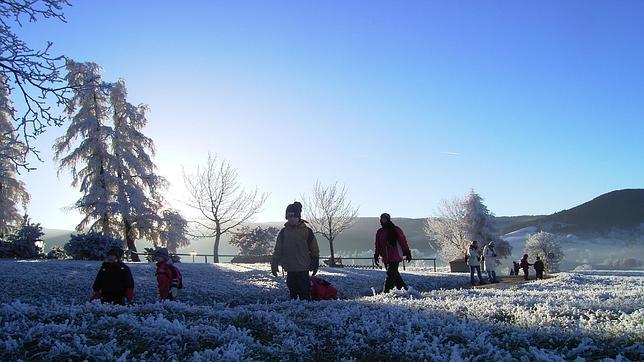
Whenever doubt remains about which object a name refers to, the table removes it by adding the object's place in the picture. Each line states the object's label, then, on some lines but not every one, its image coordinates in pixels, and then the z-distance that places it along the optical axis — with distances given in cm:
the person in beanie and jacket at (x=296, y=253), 806
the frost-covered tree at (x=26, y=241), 2450
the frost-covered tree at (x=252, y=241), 5291
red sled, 1057
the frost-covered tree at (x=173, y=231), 3150
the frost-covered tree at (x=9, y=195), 2862
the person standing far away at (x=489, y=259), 2145
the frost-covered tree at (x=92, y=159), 2906
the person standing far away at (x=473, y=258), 2086
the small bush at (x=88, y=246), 2361
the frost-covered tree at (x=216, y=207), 3716
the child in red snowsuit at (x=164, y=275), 925
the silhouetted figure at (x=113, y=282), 833
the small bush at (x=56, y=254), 2616
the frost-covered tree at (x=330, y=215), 4575
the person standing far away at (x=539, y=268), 2606
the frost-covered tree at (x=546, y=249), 4150
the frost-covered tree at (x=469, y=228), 5275
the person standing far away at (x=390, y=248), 1029
